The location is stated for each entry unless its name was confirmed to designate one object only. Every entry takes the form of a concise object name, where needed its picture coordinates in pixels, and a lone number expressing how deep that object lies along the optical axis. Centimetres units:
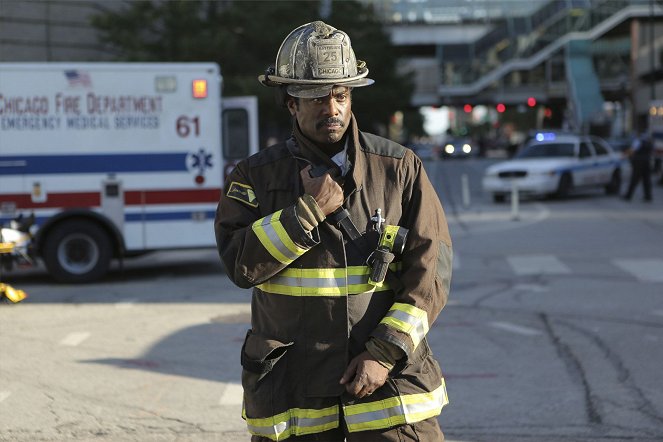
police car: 2461
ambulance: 1235
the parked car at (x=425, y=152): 7448
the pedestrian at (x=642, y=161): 2366
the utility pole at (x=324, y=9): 3619
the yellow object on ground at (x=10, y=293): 920
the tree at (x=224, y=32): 3005
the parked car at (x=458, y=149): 5735
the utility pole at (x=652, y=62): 5309
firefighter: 315
